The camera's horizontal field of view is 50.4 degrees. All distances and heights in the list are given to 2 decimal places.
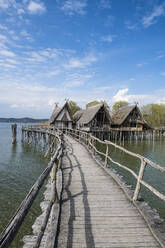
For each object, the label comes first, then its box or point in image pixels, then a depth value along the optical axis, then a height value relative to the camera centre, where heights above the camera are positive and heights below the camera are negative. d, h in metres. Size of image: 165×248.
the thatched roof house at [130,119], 33.19 +0.97
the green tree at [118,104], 64.81 +7.42
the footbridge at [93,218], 2.68 -1.83
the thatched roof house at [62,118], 29.02 +1.01
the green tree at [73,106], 52.75 +5.47
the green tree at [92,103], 60.81 +7.43
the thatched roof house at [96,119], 29.10 +0.86
